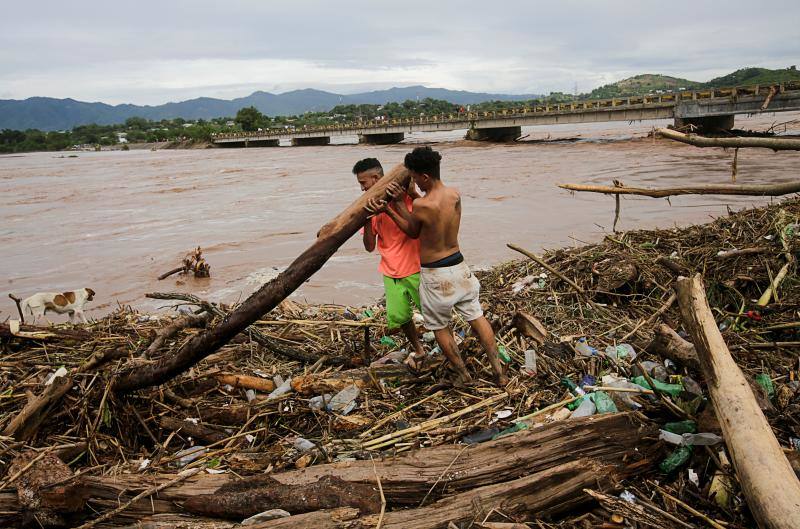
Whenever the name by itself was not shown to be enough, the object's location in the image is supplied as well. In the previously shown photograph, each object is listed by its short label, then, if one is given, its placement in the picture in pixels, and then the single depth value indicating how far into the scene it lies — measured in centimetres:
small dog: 618
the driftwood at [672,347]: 332
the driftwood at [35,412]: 300
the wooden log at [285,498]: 244
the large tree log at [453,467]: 253
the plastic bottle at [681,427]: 280
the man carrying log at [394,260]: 393
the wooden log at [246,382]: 372
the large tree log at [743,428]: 210
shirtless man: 347
